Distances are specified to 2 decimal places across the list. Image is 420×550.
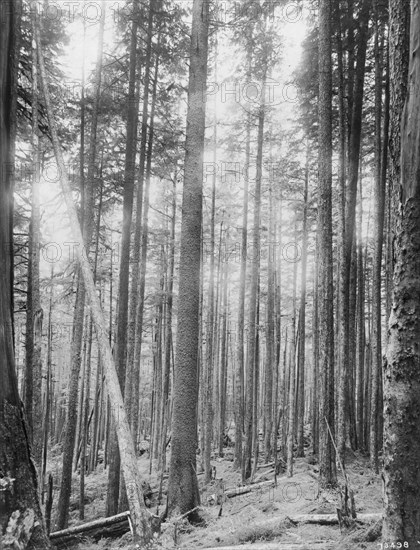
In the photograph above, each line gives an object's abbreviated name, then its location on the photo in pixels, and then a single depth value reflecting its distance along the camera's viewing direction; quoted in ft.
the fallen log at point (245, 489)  33.67
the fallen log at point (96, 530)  20.04
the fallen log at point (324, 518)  16.01
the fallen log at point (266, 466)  46.32
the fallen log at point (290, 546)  13.32
